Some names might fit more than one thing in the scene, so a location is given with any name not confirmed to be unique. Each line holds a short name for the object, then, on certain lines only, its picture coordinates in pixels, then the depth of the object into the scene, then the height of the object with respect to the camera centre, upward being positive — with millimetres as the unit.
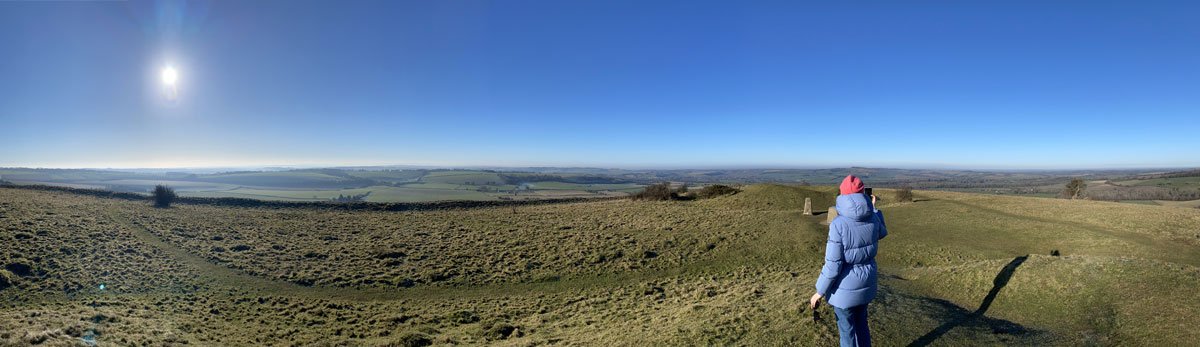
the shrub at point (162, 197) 33875 -2199
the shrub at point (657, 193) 44438 -2998
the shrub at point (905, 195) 33344 -2556
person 5082 -1111
